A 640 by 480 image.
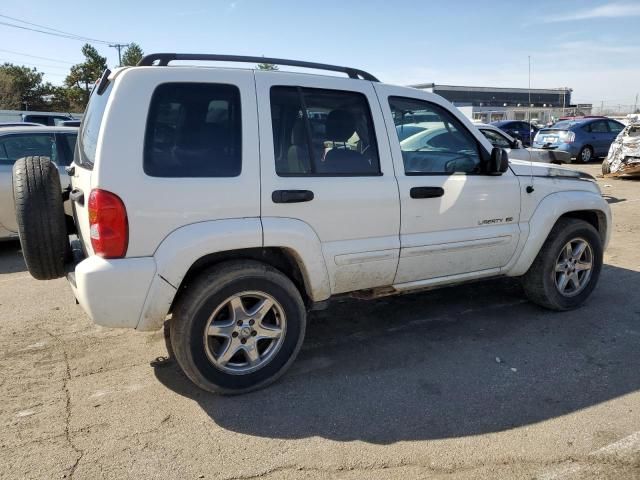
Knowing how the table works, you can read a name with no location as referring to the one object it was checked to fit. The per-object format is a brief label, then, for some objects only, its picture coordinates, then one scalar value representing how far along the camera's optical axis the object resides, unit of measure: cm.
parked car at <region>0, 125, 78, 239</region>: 646
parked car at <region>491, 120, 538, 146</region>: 2169
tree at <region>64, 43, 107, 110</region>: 5859
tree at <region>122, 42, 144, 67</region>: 5903
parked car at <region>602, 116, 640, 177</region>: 1319
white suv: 288
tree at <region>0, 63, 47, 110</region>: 5156
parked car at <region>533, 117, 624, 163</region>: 1795
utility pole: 5296
